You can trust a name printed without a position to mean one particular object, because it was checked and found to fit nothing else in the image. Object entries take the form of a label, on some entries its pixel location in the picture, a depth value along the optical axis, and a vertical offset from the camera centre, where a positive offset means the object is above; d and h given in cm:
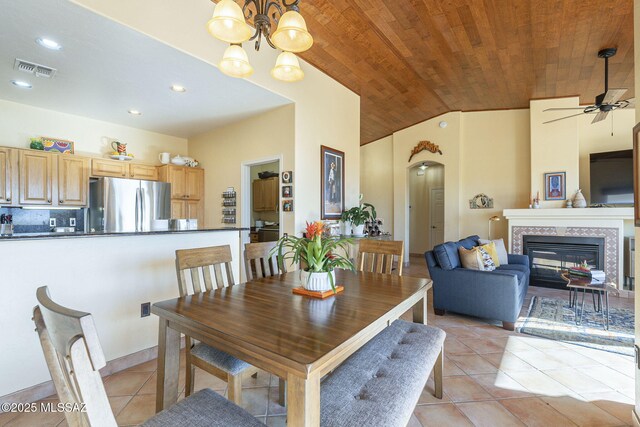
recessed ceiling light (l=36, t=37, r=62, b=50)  246 +148
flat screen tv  469 +61
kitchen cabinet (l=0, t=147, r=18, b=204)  360 +51
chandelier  159 +105
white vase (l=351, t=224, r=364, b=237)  464 -25
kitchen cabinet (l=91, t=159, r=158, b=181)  442 +74
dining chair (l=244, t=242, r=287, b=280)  213 -36
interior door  771 -1
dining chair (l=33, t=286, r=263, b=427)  64 -34
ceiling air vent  286 +149
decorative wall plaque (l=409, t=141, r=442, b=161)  645 +151
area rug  271 -119
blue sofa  303 -82
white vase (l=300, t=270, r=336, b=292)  162 -38
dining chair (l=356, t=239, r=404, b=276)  231 -33
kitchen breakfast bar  181 -52
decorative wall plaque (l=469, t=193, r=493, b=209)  607 +27
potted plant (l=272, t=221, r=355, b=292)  163 -26
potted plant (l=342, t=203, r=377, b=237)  458 -5
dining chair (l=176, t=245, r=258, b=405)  142 -73
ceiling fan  344 +142
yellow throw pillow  396 -50
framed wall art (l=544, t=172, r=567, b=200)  512 +51
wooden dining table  93 -46
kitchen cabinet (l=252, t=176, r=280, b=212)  570 +40
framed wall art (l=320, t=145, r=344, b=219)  430 +50
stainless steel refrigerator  429 +16
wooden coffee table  304 -76
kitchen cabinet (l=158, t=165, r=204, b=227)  503 +44
